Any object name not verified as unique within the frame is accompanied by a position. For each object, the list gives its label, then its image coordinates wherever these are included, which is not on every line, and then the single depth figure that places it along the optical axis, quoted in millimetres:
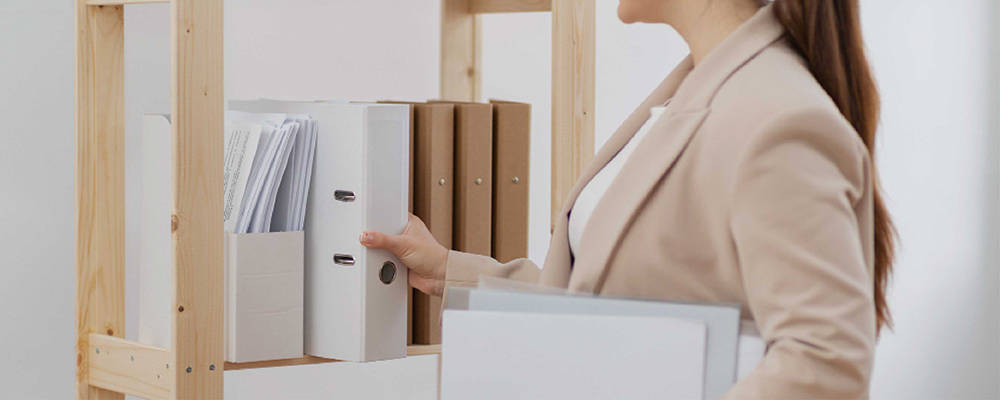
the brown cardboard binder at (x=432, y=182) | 2690
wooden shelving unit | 2431
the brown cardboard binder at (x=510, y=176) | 2752
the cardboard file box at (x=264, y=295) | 2552
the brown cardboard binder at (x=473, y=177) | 2715
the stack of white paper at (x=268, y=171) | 2565
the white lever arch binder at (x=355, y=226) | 2565
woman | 1957
